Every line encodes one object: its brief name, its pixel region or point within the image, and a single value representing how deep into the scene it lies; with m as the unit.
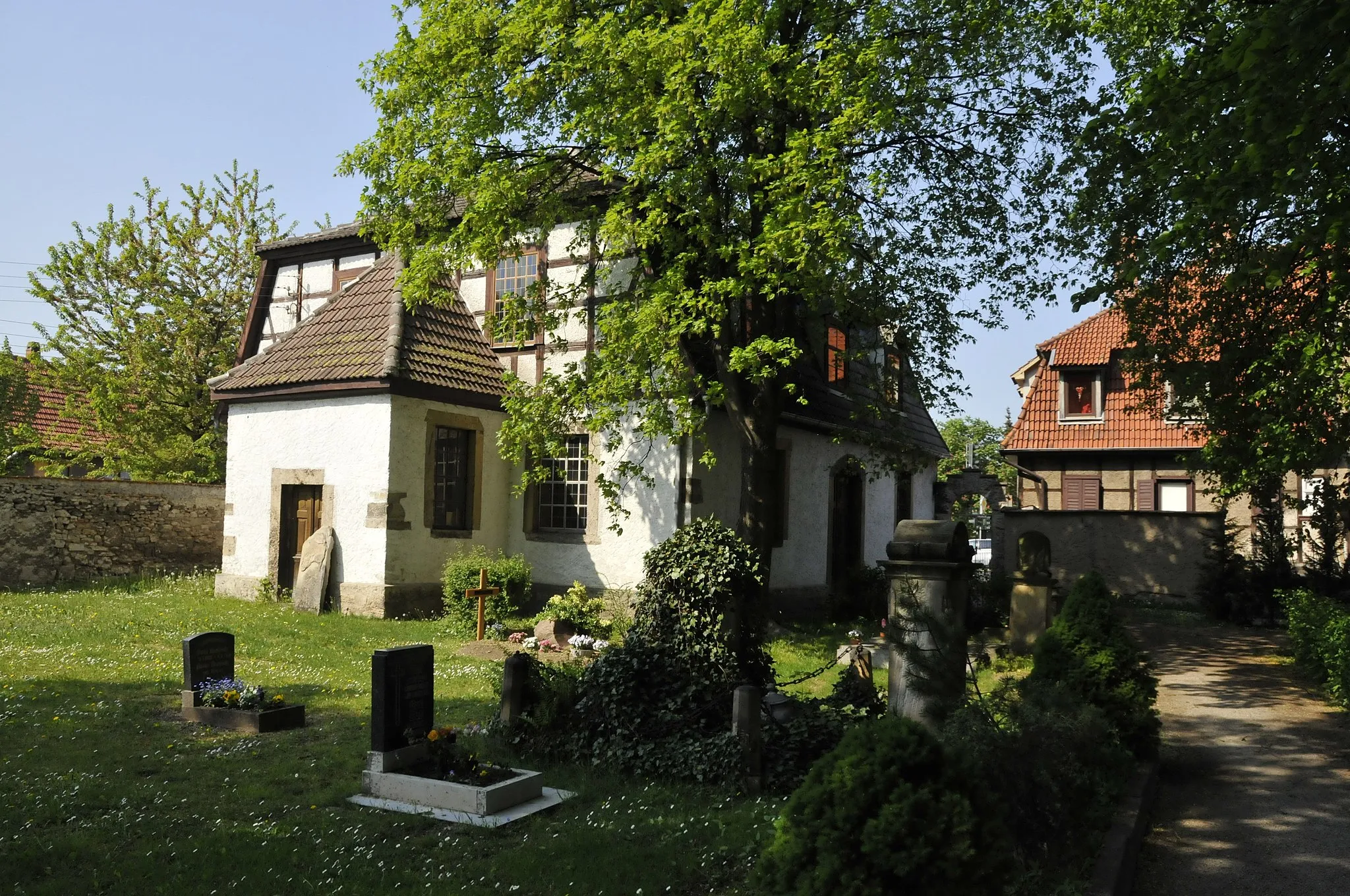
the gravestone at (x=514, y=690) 8.46
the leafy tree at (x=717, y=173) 12.02
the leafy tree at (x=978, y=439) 70.19
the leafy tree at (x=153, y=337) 24.55
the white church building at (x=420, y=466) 16.31
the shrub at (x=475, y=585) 15.78
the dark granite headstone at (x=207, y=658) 9.52
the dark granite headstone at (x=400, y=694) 7.24
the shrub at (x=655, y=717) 7.67
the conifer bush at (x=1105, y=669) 7.81
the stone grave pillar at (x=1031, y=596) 14.12
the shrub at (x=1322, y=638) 10.78
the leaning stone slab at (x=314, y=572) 16.16
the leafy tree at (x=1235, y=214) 7.05
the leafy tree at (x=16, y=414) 26.09
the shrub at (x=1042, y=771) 5.20
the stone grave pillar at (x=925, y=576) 6.62
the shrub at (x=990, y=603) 16.86
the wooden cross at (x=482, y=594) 14.31
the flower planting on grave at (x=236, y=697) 9.24
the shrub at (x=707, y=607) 9.04
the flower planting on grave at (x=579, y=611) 14.55
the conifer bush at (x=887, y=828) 3.88
